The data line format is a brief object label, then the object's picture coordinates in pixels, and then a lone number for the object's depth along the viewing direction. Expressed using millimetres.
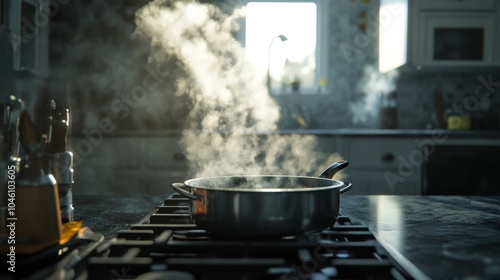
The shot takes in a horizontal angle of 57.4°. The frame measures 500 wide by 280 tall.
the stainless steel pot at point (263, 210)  629
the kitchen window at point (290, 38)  3771
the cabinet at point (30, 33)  2773
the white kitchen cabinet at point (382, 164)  2918
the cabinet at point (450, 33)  3166
